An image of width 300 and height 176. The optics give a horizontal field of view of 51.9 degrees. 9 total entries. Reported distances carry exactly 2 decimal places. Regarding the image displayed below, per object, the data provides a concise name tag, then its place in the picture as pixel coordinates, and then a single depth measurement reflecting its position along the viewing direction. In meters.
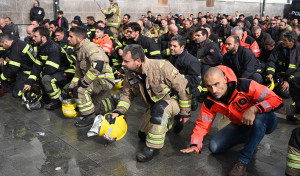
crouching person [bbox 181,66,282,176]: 3.49
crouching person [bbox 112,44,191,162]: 4.00
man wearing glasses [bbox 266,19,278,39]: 12.56
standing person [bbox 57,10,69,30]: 13.20
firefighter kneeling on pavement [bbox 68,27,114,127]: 5.21
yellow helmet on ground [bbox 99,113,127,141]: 4.09
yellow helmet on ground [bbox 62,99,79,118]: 5.57
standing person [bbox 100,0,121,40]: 13.09
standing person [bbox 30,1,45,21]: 13.82
